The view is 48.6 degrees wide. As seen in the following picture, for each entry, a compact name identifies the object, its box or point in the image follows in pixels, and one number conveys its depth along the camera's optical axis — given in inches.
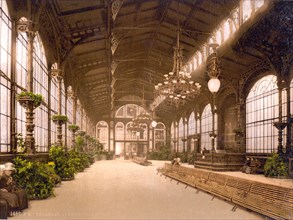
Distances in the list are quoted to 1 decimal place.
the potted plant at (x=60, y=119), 542.6
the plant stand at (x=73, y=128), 706.3
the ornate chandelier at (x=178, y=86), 551.8
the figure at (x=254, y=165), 668.7
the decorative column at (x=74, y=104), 870.4
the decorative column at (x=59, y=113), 546.6
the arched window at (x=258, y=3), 537.4
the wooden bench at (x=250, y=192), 221.8
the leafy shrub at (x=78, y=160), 612.2
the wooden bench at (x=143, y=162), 1034.2
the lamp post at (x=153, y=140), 1720.1
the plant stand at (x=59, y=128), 554.0
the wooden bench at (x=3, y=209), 224.8
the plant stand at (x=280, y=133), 601.3
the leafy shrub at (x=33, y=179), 312.8
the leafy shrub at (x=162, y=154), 1438.2
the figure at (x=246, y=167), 675.4
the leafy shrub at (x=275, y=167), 585.0
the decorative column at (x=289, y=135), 608.3
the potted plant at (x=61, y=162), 489.1
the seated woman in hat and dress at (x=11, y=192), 252.2
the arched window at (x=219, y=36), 719.7
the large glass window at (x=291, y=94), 623.6
